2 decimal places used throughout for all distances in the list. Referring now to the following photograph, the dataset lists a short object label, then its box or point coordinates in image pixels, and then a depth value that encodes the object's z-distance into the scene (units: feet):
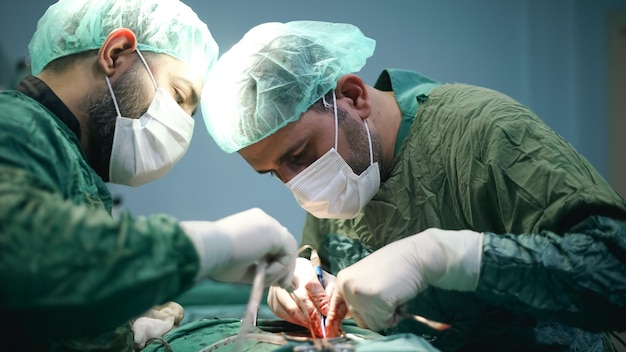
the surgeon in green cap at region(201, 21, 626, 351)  5.02
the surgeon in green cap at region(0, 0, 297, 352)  3.69
